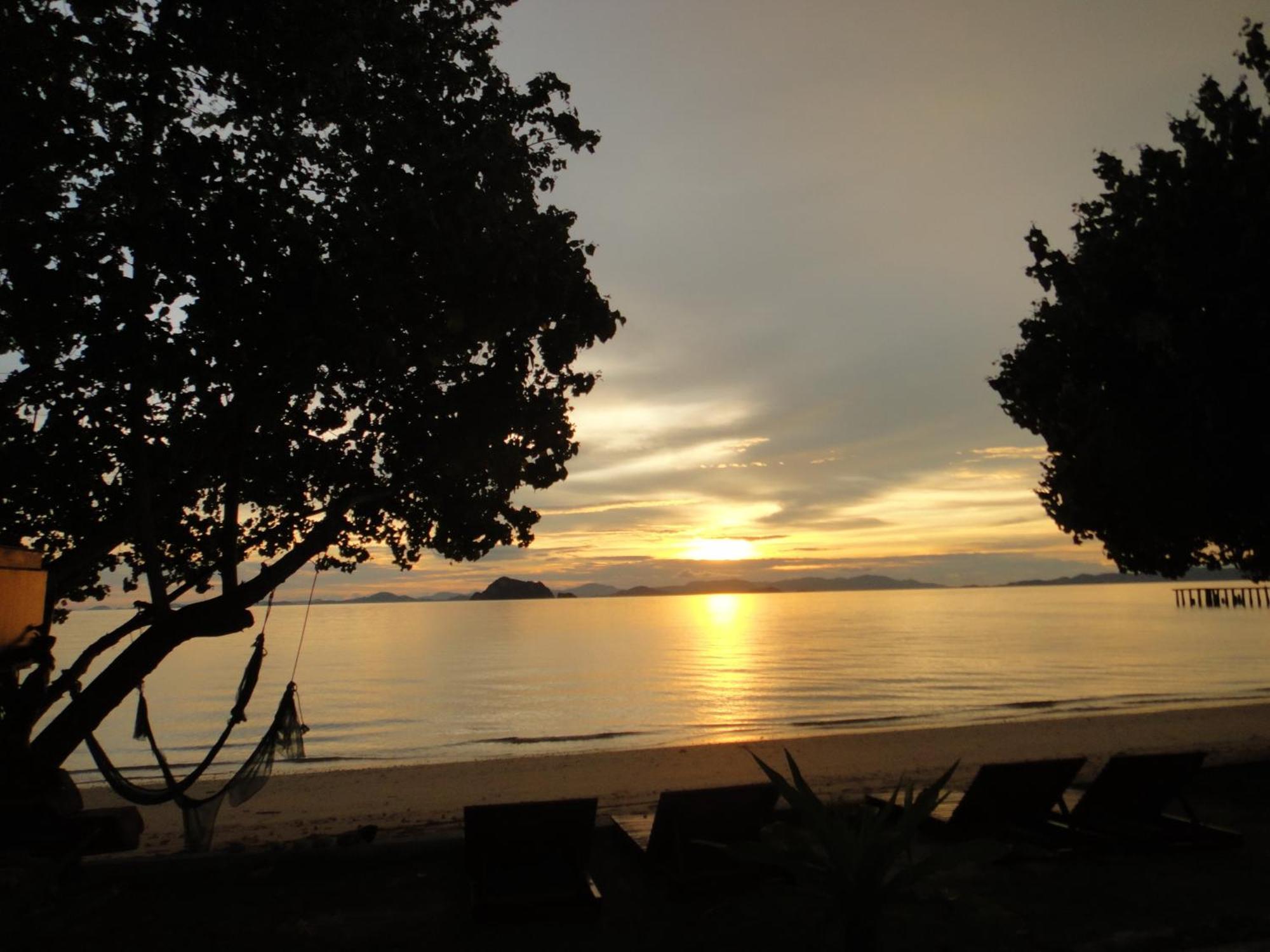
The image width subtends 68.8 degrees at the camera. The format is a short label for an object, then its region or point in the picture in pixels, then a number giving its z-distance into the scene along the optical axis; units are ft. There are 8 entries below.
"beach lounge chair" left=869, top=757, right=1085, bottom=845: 28.84
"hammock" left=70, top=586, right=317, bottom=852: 33.71
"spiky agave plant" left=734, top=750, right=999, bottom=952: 16.79
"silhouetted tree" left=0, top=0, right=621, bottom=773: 30.01
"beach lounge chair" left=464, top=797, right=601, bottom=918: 23.66
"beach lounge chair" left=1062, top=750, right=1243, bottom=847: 28.32
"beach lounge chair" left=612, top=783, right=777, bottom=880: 25.70
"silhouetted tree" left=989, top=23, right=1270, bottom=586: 40.29
